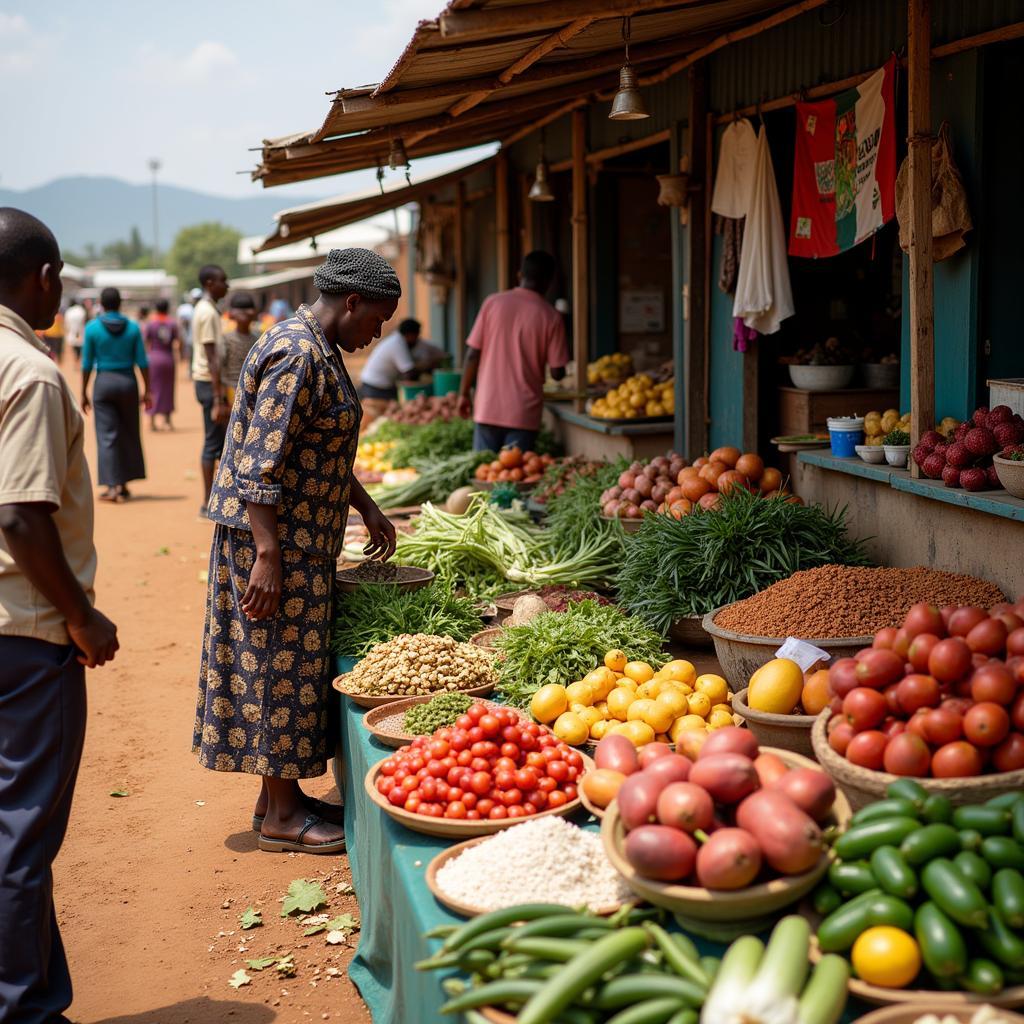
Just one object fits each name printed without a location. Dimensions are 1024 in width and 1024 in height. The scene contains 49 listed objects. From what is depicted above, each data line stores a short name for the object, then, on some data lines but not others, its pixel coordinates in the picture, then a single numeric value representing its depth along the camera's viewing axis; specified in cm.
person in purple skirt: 1758
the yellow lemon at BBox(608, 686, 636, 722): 366
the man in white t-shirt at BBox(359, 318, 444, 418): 1378
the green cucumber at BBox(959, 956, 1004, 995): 205
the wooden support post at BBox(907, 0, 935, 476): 459
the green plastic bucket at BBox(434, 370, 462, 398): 1327
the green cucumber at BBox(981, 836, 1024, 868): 220
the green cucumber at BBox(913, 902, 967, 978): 207
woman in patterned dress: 400
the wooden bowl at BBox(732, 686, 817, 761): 310
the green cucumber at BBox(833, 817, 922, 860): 227
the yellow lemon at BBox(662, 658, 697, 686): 383
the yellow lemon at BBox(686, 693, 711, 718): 358
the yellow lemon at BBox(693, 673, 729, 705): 368
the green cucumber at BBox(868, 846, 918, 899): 218
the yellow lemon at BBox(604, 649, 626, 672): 399
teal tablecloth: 257
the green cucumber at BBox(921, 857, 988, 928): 210
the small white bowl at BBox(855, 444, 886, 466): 540
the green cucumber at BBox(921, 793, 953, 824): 232
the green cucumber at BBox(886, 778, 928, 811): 236
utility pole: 9456
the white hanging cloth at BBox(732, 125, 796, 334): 665
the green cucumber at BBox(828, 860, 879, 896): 226
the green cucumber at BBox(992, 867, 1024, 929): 208
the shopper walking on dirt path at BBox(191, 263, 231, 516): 1070
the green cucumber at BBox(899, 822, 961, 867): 223
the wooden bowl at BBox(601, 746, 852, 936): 222
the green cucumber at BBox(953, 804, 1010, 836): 229
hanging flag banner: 546
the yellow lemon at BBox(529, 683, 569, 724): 370
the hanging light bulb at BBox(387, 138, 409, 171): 710
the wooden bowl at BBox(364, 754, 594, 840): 291
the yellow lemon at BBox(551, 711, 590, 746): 353
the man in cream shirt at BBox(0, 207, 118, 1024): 280
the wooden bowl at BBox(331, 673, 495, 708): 398
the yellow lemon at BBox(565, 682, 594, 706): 375
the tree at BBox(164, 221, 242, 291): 9519
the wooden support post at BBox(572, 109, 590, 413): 912
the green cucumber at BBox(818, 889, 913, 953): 216
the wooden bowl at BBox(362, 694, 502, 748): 362
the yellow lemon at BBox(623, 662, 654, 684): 389
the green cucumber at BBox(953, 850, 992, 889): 218
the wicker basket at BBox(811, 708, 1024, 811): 244
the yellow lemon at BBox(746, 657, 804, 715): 318
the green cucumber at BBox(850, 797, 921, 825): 232
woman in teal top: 1191
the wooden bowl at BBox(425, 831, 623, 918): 250
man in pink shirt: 858
